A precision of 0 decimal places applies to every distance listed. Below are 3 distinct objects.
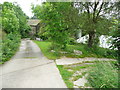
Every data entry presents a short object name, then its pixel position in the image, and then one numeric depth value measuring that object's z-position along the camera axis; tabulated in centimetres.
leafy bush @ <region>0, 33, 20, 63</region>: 660
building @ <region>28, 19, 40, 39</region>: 3210
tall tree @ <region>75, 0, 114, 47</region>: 857
